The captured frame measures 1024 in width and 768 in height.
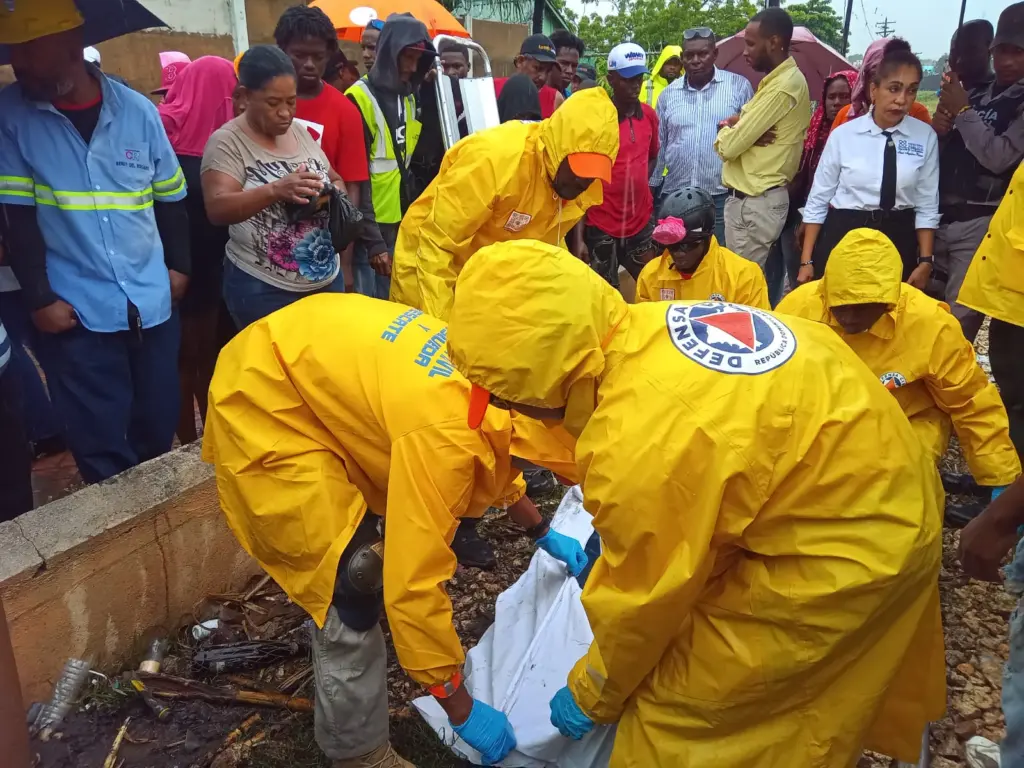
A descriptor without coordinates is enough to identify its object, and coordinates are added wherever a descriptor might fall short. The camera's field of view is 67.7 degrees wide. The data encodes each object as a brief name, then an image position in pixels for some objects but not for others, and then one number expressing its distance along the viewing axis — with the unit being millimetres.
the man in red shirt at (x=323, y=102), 3539
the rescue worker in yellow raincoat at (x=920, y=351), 2775
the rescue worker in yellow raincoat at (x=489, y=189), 3039
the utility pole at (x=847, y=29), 14773
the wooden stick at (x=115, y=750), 2225
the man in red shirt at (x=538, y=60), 6492
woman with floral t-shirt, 2775
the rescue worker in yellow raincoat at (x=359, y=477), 1782
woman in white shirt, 3961
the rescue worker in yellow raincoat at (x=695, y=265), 3506
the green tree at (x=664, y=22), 21938
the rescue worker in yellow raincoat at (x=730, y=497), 1413
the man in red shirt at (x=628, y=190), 5062
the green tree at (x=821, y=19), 25141
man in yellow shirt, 4602
